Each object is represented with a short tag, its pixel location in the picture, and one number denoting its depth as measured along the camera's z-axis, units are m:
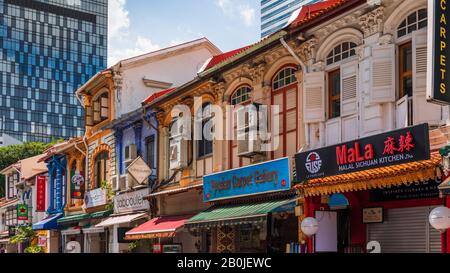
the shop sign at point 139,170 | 23.39
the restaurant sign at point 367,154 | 11.27
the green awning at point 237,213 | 15.54
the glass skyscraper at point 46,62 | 132.50
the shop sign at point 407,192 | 13.06
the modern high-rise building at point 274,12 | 128.62
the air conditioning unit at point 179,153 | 21.25
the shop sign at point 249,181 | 15.84
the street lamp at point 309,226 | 13.72
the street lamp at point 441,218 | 10.30
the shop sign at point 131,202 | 23.90
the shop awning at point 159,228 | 19.76
